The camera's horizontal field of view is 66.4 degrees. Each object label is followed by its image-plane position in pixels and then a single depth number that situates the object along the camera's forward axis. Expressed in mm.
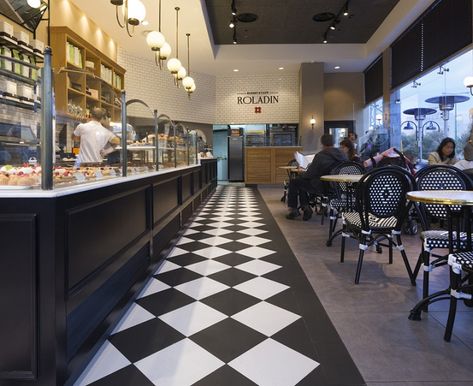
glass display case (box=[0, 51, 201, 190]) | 1537
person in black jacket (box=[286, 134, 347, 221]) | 5152
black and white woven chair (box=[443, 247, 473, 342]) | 1828
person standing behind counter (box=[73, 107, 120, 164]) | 2752
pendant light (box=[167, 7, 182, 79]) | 7320
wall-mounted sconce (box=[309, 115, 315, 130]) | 11734
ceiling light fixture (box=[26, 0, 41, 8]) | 4791
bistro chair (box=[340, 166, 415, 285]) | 2787
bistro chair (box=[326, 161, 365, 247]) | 3926
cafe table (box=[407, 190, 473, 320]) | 1903
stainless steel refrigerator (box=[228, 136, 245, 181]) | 13508
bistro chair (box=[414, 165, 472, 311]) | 2459
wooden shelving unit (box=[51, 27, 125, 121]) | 2479
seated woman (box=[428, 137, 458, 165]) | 5277
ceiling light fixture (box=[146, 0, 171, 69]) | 5732
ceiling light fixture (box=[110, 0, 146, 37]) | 4617
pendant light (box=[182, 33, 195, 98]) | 8846
